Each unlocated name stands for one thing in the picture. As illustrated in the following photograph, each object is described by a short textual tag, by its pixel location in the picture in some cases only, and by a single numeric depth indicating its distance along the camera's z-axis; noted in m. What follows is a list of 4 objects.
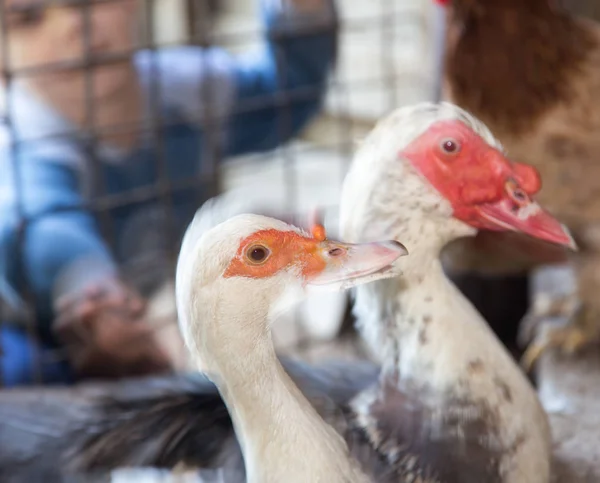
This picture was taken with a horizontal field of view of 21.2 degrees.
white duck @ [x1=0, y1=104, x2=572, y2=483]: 0.91
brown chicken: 1.22
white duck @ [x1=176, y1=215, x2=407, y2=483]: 0.83
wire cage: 1.22
